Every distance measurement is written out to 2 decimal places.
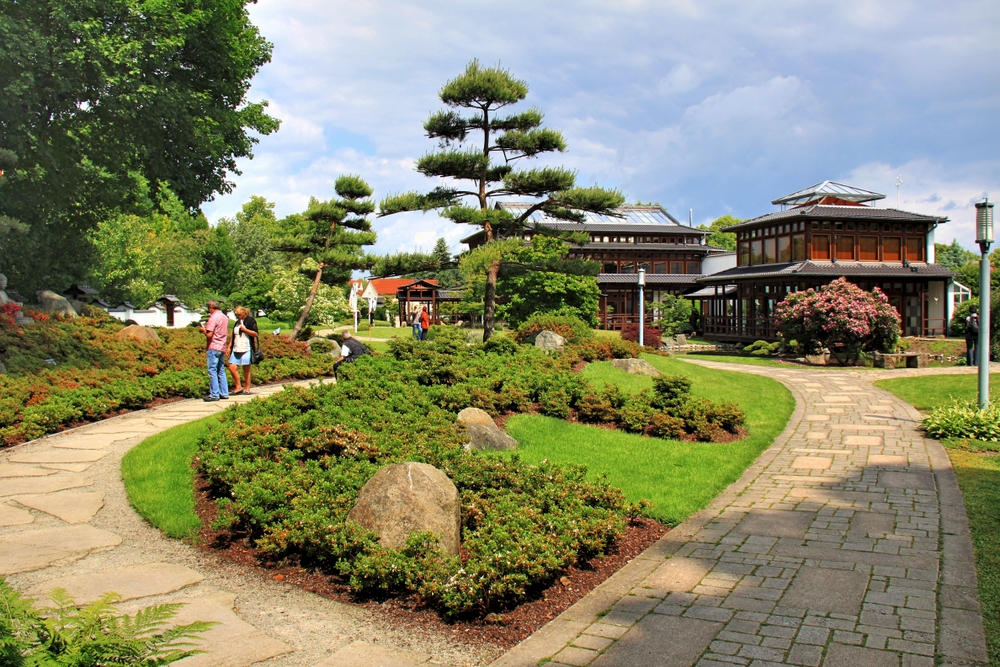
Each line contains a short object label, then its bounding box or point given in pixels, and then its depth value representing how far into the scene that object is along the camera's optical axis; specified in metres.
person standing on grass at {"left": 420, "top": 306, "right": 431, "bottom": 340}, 25.59
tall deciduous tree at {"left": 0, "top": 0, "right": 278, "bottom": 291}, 17.05
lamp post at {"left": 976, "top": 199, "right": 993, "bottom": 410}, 11.12
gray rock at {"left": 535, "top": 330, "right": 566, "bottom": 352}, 17.34
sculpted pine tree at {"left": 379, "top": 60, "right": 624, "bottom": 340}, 19.34
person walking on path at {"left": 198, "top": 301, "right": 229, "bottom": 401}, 11.85
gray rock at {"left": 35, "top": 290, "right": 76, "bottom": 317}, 19.62
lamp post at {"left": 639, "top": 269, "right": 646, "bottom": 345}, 24.15
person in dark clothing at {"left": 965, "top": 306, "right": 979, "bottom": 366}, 20.94
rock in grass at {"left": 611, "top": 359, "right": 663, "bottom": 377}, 15.37
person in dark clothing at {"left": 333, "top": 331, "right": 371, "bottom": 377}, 12.20
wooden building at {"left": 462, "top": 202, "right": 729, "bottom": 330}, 47.50
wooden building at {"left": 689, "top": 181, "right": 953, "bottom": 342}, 32.69
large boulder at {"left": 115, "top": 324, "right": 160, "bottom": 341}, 15.65
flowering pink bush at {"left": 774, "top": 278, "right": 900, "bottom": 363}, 23.73
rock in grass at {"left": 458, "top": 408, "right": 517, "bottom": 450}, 8.52
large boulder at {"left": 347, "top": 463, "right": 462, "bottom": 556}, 5.06
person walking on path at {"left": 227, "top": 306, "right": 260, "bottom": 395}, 12.50
